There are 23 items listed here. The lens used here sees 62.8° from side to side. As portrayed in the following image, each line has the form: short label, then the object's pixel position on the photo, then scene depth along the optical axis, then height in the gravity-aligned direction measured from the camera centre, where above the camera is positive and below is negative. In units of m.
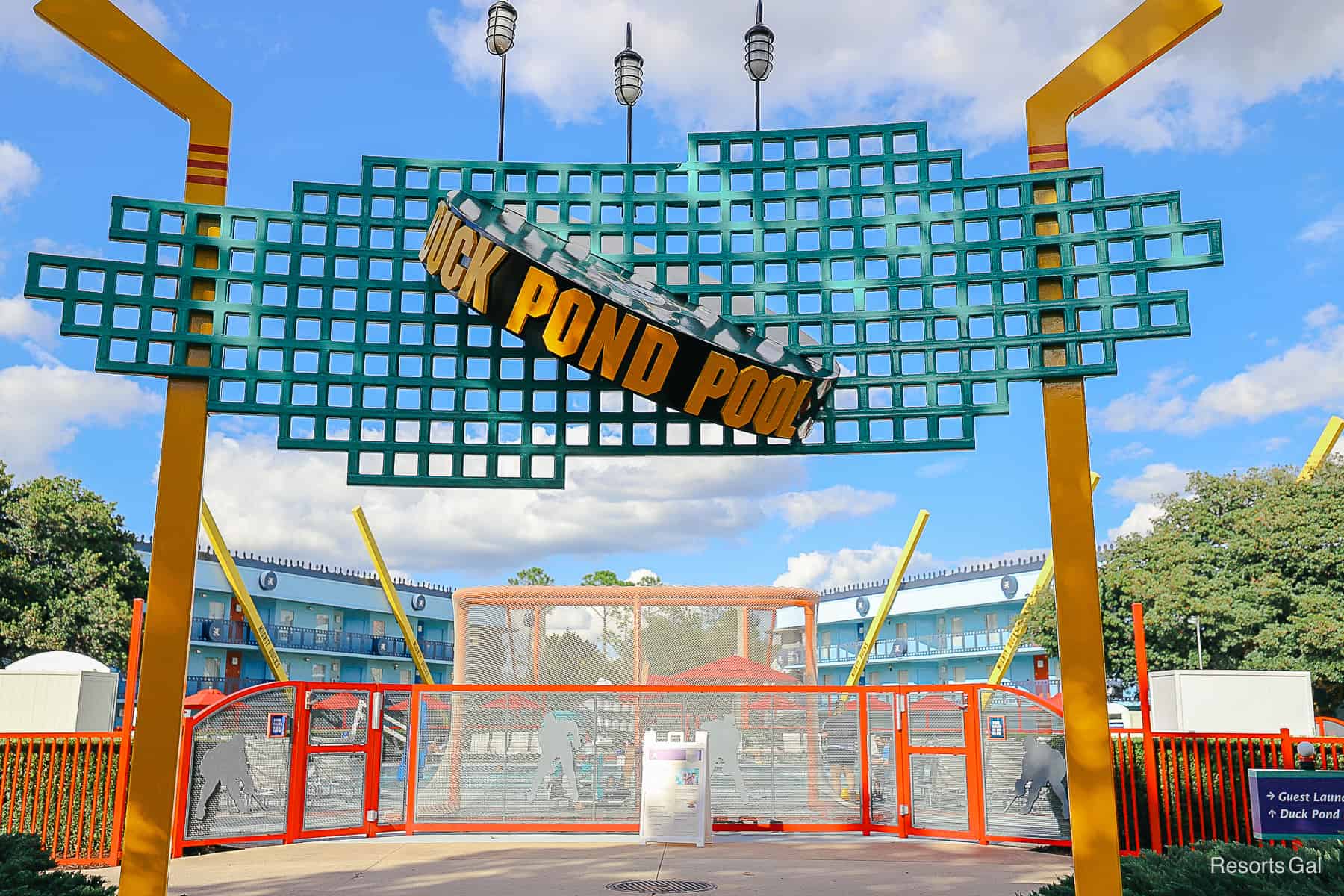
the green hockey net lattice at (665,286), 6.57 +2.45
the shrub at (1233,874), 5.75 -0.93
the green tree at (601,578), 53.06 +5.62
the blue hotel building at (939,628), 52.19 +3.56
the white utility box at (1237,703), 12.99 -0.05
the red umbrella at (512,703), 13.53 -0.09
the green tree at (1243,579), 25.97 +2.95
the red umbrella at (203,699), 13.52 -0.05
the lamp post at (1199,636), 27.48 +1.53
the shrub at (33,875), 5.89 -0.98
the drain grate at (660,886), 9.05 -1.55
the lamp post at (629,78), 7.59 +4.18
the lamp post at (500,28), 7.48 +4.44
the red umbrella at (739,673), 15.40 +0.32
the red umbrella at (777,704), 13.66 -0.09
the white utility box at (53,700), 12.38 -0.07
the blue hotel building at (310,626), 49.12 +3.32
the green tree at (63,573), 27.86 +3.09
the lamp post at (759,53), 7.40 +4.23
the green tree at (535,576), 56.69 +6.10
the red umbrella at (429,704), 13.66 -0.10
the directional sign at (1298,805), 6.94 -0.65
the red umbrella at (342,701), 13.27 -0.07
